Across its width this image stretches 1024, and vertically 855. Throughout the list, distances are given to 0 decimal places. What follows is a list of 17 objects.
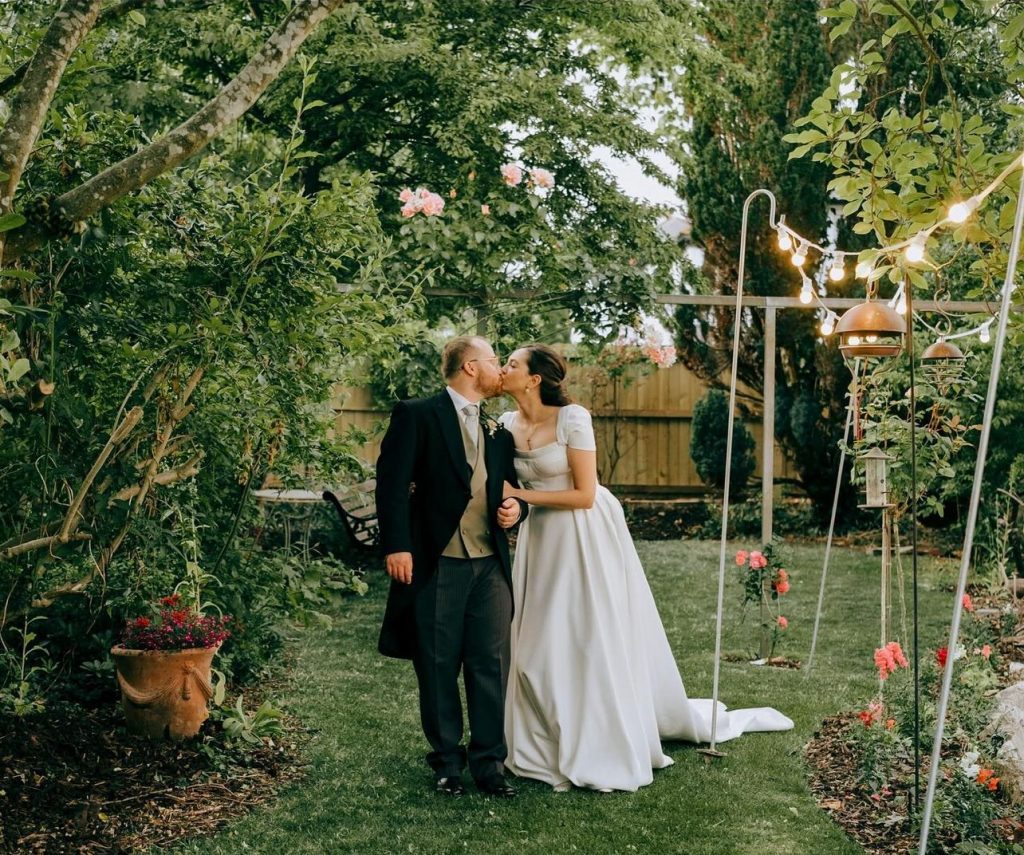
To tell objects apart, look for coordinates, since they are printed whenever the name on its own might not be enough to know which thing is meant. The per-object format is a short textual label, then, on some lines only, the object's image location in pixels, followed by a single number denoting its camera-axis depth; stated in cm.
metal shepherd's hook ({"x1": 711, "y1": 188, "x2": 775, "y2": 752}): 460
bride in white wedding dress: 445
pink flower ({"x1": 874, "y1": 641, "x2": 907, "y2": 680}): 475
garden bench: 930
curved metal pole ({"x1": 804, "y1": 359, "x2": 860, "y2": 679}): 623
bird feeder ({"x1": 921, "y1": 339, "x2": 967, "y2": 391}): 728
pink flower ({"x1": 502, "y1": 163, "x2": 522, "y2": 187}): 746
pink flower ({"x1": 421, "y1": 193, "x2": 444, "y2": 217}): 706
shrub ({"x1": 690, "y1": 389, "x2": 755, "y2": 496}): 1312
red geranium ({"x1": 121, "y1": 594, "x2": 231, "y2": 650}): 452
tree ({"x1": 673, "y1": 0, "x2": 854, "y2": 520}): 1214
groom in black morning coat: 422
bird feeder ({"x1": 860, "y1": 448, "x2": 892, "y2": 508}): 617
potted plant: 442
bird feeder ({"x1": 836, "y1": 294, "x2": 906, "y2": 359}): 407
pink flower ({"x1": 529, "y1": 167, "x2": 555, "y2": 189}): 777
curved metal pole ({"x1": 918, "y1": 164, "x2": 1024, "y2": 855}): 233
